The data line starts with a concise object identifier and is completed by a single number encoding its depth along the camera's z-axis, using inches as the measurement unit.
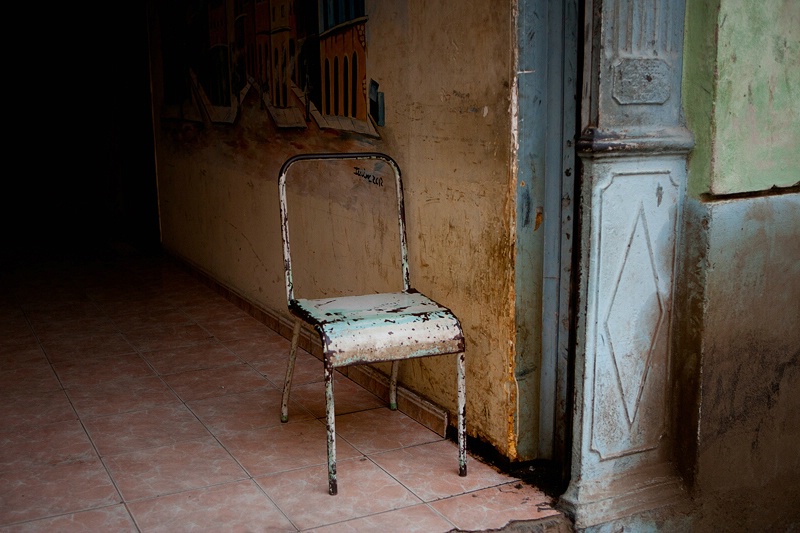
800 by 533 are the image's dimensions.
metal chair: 99.5
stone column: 89.7
